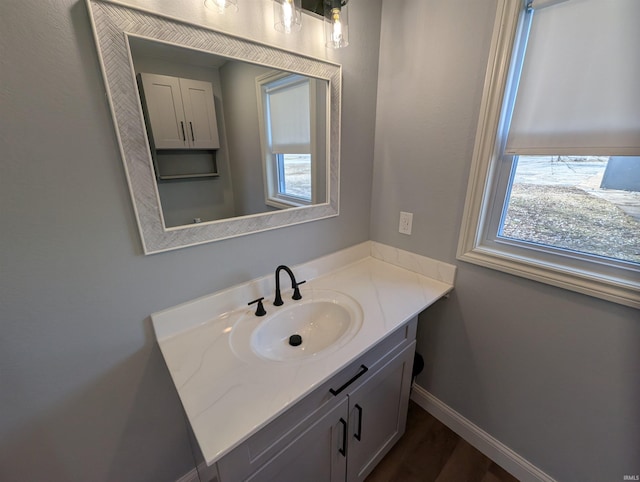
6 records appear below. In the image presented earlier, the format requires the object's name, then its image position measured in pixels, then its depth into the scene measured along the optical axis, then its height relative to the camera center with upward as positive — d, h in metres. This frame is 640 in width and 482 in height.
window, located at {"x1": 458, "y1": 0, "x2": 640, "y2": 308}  0.84 +0.03
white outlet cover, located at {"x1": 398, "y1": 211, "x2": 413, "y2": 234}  1.44 -0.34
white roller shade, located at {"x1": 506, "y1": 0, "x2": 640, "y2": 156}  0.81 +0.24
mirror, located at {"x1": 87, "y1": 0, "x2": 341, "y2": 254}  0.77 +0.09
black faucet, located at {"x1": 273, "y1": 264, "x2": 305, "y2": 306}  1.10 -0.56
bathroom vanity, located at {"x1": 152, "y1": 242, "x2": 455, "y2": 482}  0.71 -0.63
